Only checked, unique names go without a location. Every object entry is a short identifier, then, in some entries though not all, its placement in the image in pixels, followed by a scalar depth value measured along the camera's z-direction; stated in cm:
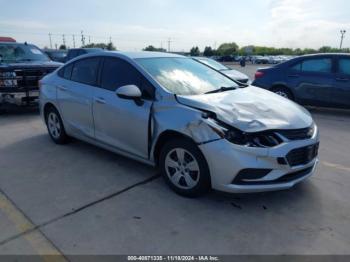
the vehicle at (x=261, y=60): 5862
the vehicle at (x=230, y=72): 929
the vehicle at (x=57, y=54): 2029
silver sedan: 320
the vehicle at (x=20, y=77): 774
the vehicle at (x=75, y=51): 1589
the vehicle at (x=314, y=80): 781
